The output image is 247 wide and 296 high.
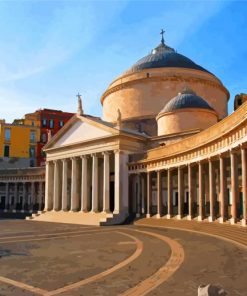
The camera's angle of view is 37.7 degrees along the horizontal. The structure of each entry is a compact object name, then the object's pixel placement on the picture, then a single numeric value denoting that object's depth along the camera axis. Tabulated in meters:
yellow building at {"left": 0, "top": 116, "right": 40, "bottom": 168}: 70.69
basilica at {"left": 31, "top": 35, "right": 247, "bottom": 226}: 26.38
